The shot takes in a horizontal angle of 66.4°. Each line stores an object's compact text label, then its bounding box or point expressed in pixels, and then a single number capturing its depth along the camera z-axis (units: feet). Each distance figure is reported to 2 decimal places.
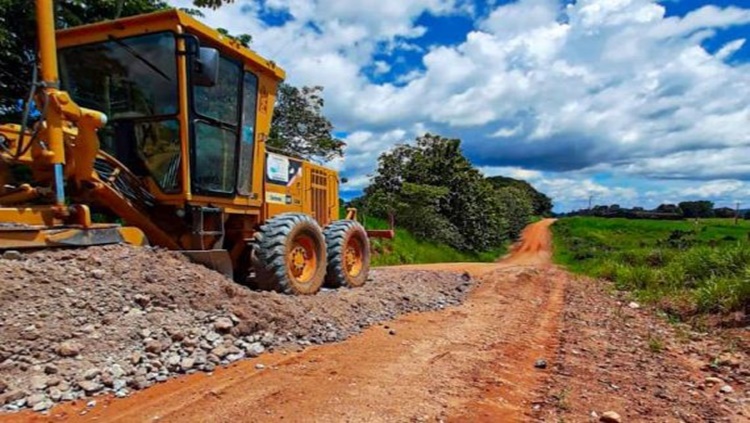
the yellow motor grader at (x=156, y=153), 15.92
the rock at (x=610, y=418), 10.58
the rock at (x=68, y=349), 11.93
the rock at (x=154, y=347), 12.94
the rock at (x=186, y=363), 12.96
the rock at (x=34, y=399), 10.58
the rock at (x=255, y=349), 14.42
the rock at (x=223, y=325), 14.74
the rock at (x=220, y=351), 13.83
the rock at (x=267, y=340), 15.19
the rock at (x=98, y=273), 14.47
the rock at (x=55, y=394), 10.84
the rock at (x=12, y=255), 13.76
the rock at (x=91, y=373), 11.51
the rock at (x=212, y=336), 14.29
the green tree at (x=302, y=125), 64.18
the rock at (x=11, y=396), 10.48
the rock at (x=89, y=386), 11.21
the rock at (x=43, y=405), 10.46
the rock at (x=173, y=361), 12.88
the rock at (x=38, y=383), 10.98
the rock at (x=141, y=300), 14.47
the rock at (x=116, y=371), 11.86
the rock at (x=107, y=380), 11.57
